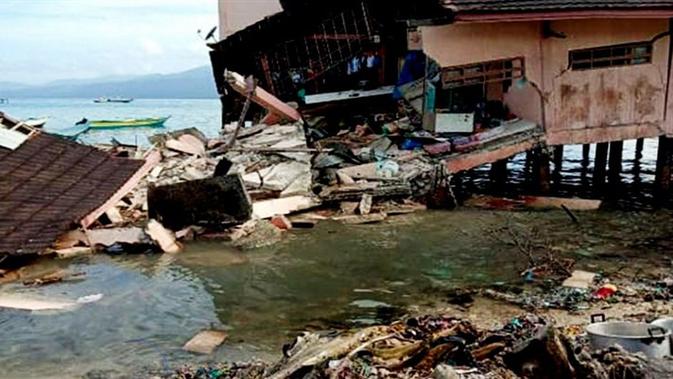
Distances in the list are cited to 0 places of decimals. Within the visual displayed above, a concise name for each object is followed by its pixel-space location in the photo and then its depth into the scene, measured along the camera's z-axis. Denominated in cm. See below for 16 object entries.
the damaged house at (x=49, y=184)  1215
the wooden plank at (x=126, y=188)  1388
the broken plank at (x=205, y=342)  841
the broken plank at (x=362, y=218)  1531
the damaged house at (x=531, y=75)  1602
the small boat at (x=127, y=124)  5172
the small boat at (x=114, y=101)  13740
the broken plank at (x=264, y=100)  1884
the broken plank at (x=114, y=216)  1465
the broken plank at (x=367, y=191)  1620
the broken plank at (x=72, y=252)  1297
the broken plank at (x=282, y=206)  1505
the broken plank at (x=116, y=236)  1338
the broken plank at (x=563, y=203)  1675
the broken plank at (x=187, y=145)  1847
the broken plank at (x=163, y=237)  1323
